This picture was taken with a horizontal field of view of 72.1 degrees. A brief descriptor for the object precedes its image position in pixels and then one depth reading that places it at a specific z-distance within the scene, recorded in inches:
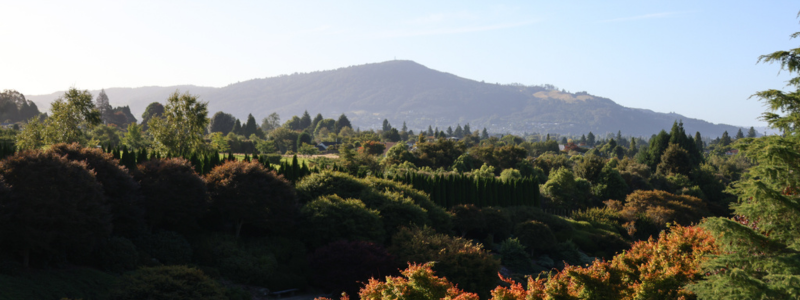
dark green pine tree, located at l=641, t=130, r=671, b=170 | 2965.1
